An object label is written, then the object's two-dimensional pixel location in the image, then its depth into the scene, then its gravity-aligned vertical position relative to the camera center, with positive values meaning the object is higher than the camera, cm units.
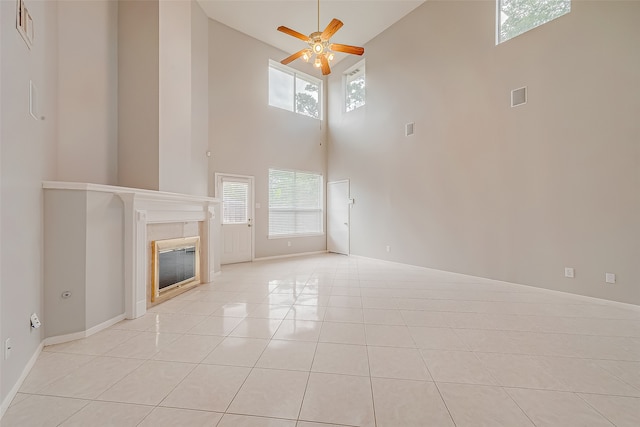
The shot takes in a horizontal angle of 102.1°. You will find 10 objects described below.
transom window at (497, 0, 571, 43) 368 +300
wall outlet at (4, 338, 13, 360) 159 -82
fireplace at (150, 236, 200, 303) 326 -72
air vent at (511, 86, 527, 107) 395 +180
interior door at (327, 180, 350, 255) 712 -8
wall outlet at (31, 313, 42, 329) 196 -80
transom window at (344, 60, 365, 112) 686 +347
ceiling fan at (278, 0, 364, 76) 362 +252
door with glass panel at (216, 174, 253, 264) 585 -3
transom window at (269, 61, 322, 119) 676 +344
